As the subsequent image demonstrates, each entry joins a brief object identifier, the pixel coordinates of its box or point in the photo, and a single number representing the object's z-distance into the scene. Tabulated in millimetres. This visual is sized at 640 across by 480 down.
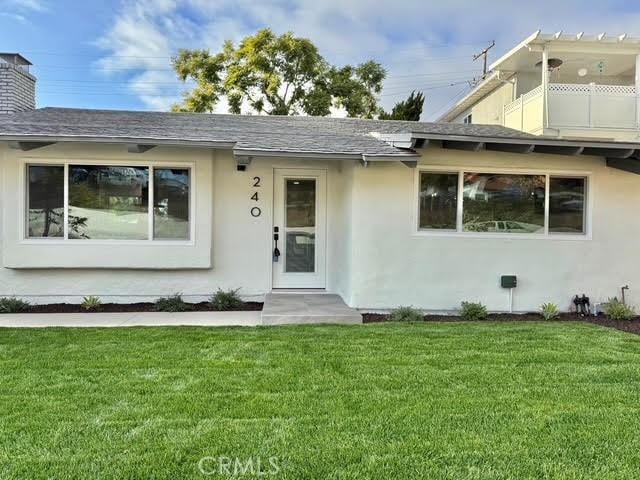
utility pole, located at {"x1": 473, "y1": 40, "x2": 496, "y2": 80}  29484
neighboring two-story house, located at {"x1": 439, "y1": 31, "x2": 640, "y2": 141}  13977
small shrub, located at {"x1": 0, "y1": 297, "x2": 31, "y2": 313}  7793
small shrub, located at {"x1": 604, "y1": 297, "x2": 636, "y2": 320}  7871
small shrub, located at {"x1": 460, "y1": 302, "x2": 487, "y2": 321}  7758
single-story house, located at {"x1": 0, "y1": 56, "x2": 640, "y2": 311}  7887
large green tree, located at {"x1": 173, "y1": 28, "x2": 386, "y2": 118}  27109
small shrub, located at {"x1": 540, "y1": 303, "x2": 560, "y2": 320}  7875
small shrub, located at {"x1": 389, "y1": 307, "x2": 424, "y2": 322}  7520
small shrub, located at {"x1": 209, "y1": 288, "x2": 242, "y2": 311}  8320
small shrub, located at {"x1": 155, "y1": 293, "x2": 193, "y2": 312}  8094
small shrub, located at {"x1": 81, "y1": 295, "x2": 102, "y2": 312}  8062
